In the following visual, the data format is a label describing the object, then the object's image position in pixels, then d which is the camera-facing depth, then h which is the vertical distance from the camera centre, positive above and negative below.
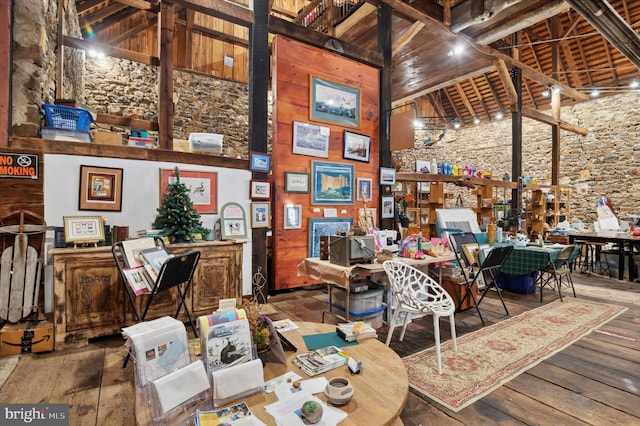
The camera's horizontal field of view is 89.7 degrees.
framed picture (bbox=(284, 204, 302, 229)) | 4.99 -0.06
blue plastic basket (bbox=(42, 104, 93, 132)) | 3.38 +1.00
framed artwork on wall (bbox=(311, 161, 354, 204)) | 5.29 +0.51
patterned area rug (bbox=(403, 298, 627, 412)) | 2.38 -1.28
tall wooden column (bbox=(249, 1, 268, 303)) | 4.40 +1.60
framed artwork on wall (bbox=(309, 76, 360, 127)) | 5.29 +1.89
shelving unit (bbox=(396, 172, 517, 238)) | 6.68 +0.50
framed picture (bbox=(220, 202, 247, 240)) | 4.18 -0.12
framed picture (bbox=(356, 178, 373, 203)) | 5.76 +0.47
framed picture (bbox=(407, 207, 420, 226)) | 8.71 -0.04
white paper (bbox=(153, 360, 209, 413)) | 1.19 -0.66
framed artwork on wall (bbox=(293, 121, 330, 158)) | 5.09 +1.19
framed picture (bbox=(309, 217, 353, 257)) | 5.25 -0.26
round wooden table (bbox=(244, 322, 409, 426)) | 1.24 -0.78
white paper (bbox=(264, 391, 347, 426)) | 1.19 -0.77
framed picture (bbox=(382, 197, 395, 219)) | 6.02 +0.10
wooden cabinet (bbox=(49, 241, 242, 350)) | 2.88 -0.84
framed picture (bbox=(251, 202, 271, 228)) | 4.45 -0.03
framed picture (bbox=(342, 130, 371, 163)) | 5.60 +1.19
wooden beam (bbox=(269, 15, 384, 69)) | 4.78 +2.81
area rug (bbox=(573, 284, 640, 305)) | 4.91 -1.28
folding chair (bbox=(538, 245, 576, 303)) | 4.64 -0.75
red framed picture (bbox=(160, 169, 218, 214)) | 3.87 +0.33
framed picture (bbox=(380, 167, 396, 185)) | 6.00 +0.71
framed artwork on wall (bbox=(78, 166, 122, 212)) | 3.41 +0.24
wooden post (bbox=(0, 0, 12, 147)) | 3.12 +1.39
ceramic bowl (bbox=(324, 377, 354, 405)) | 1.29 -0.74
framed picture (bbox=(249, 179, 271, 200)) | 4.45 +0.32
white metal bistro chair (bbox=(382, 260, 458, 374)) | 2.68 -0.79
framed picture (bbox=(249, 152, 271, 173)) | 4.41 +0.69
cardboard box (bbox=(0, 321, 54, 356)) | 2.76 -1.12
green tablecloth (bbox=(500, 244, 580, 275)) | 4.64 -0.66
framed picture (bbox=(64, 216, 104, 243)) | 3.05 -0.18
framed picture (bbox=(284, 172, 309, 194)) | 5.00 +0.48
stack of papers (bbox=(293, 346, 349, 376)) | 1.58 -0.77
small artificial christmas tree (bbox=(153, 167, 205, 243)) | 3.55 -0.04
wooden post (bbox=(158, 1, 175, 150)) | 5.39 +2.24
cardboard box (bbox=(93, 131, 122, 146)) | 3.59 +0.82
